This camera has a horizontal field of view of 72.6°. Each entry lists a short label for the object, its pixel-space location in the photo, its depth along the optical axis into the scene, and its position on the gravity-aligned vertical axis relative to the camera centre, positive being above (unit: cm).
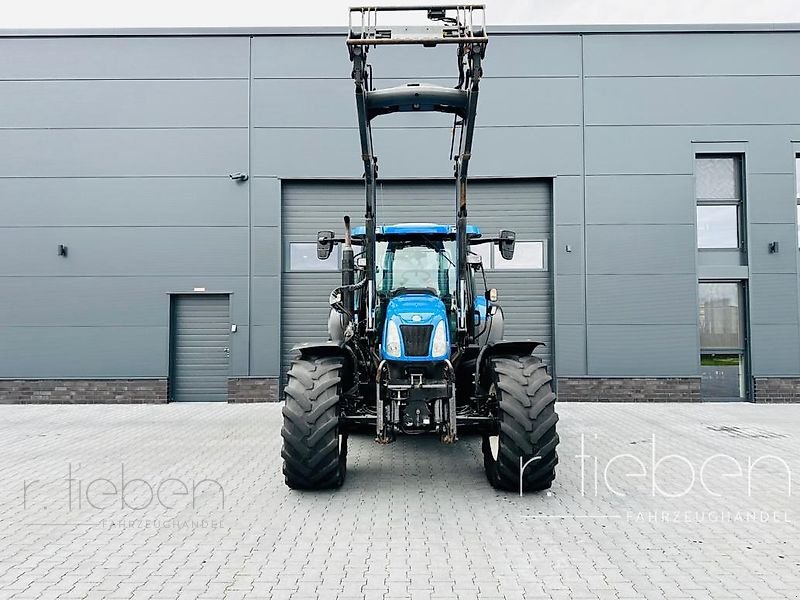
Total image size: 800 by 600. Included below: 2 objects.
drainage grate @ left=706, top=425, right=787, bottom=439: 855 -182
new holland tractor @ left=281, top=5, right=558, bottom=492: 513 -50
